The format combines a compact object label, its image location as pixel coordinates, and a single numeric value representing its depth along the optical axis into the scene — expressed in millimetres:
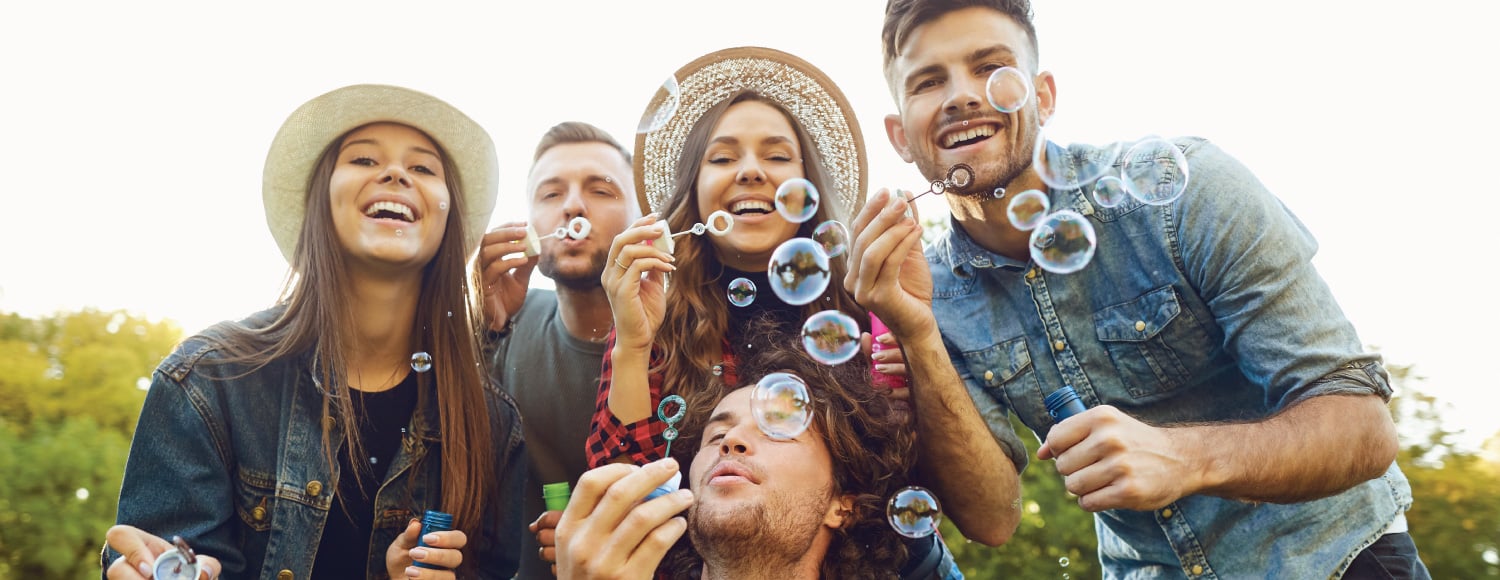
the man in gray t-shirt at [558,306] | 3693
